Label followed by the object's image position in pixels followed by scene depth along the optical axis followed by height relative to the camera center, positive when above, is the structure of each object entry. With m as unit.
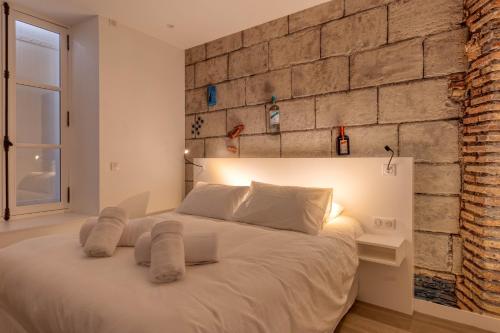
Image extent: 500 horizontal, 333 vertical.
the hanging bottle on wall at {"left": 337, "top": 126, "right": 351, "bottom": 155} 2.57 +0.19
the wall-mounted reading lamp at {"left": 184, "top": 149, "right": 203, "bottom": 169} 3.70 +0.07
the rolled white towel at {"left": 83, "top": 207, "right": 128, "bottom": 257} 1.55 -0.39
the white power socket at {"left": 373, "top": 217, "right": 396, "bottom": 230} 2.28 -0.46
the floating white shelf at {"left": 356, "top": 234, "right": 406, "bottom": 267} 2.06 -0.64
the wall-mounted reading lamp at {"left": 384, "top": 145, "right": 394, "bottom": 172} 2.28 +0.11
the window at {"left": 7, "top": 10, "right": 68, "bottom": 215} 2.83 +0.51
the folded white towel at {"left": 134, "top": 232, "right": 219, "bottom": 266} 1.43 -0.42
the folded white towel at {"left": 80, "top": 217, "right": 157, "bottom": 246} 1.75 -0.41
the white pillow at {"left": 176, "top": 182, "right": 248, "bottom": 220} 2.59 -0.34
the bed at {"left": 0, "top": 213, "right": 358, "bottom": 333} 1.02 -0.52
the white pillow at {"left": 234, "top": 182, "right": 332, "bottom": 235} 2.17 -0.35
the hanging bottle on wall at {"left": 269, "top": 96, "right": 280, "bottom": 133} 3.00 +0.49
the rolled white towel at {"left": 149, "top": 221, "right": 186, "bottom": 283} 1.23 -0.40
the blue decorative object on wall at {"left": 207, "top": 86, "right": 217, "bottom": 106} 3.53 +0.85
